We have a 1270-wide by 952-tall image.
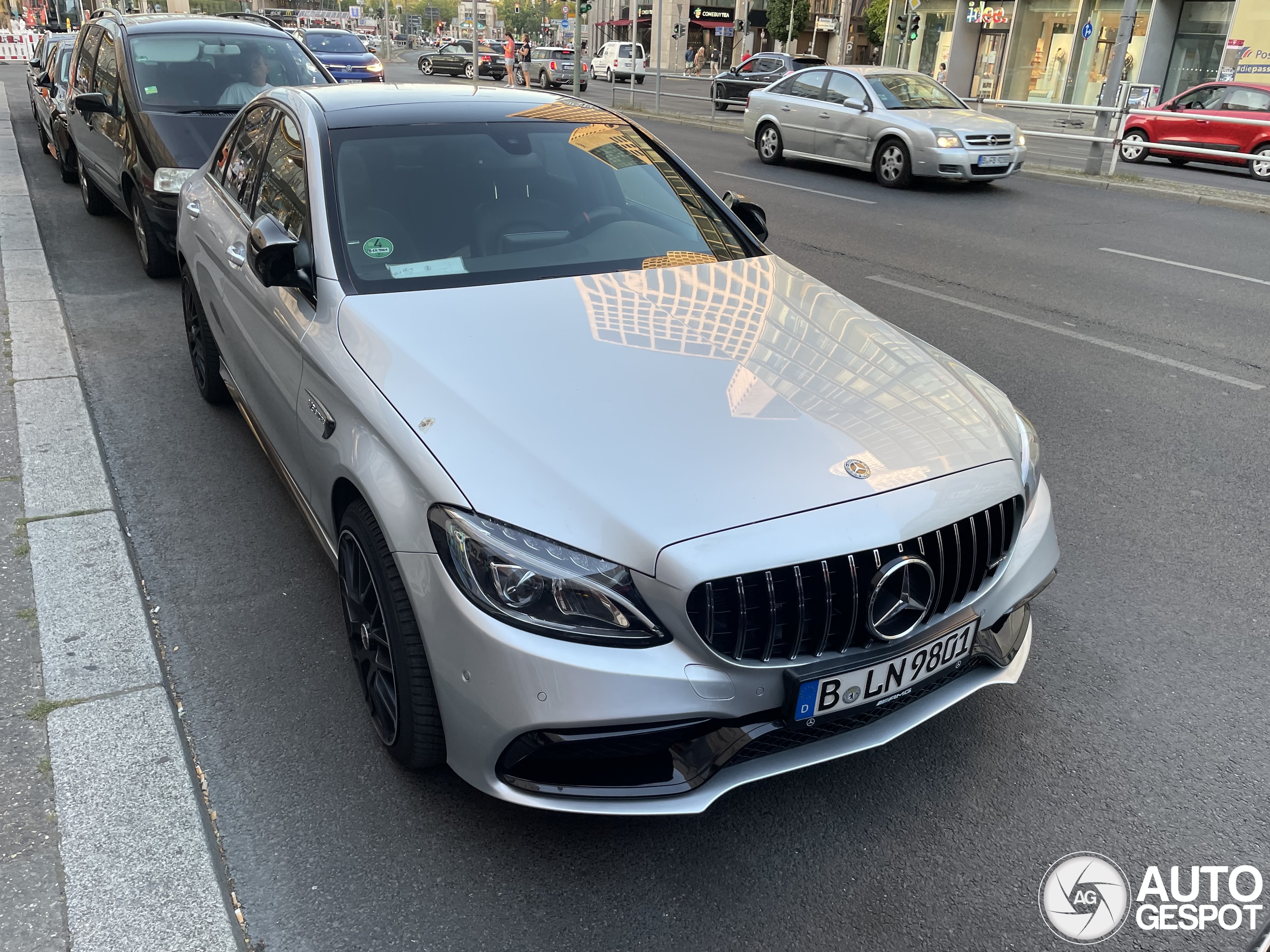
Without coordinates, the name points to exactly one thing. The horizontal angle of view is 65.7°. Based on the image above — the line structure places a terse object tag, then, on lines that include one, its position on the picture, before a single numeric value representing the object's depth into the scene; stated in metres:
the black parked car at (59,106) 10.82
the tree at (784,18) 60.28
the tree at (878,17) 51.97
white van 38.31
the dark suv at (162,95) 7.02
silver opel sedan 13.01
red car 17.16
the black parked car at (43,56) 13.38
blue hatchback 20.17
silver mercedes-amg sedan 2.11
